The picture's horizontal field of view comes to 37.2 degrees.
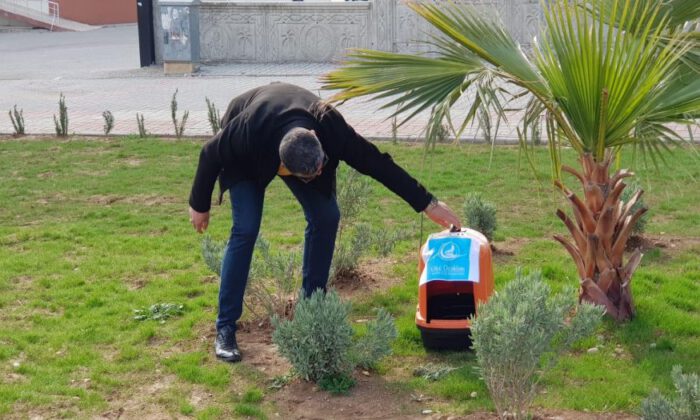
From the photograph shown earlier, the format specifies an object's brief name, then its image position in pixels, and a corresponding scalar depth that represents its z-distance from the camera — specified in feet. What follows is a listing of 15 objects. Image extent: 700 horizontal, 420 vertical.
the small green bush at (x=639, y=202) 23.20
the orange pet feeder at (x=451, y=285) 17.90
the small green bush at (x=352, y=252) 22.16
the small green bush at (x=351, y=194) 22.29
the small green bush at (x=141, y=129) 40.61
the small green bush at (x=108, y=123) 41.24
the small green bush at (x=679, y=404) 12.43
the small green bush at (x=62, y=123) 40.27
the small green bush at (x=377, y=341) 17.01
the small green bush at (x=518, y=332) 13.57
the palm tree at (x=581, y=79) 16.43
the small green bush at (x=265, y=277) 19.69
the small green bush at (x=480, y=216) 23.88
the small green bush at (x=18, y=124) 40.98
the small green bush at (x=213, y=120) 38.27
